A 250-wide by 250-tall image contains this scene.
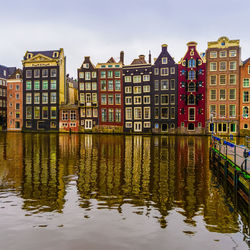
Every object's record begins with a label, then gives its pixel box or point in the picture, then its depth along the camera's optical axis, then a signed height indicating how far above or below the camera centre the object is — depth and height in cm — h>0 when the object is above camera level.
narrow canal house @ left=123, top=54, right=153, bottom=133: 6969 +786
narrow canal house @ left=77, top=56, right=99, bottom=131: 7344 +875
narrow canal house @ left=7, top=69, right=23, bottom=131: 8194 +750
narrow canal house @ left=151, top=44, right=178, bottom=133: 6694 +817
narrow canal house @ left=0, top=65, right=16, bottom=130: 8838 +979
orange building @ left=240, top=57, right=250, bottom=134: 6084 +725
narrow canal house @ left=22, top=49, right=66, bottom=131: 7575 +1076
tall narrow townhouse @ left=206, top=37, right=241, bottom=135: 6178 +976
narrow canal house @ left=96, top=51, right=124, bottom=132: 7194 +809
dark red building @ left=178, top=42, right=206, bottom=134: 6431 +821
